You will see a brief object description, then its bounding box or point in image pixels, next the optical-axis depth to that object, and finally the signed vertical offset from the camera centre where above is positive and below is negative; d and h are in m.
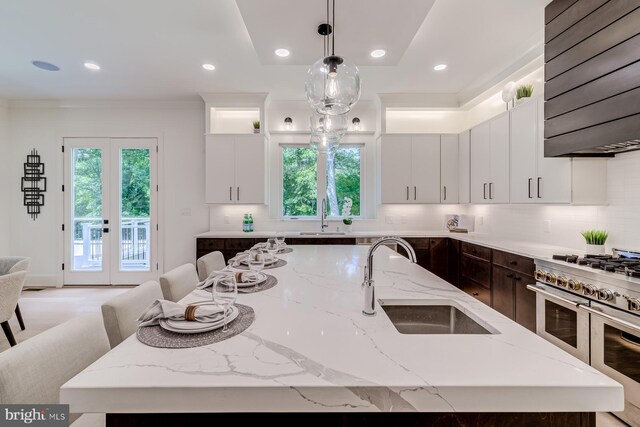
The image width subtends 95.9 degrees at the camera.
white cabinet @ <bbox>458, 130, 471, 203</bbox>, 4.12 +0.66
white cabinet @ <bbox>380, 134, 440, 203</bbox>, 4.36 +0.70
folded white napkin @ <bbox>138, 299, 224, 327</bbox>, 0.98 -0.35
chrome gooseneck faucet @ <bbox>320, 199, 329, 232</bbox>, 4.64 -0.07
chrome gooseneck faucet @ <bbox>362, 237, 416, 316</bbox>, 1.09 -0.29
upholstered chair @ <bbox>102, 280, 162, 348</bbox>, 1.20 -0.44
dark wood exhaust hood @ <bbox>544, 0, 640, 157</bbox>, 1.81 +0.97
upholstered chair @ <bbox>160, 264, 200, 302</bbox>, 1.66 -0.43
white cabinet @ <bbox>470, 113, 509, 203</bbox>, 3.36 +0.65
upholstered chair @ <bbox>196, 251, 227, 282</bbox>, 2.17 -0.42
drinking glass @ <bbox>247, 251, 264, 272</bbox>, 1.71 -0.31
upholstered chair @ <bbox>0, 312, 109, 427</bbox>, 0.81 -0.48
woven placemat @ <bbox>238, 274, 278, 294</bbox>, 1.40 -0.38
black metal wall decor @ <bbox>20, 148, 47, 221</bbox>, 4.74 +0.49
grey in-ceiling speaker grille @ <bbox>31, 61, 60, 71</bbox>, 3.45 +1.78
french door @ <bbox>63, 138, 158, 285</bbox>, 4.73 +0.00
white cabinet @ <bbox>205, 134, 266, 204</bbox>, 4.33 +0.70
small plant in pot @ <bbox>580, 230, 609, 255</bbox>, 2.38 -0.24
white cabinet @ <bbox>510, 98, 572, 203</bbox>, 2.63 +0.46
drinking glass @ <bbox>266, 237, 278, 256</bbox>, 2.39 -0.30
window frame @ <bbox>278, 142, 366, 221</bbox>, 4.81 +0.59
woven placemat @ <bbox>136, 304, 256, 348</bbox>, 0.86 -0.39
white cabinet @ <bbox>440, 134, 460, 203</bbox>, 4.34 +0.67
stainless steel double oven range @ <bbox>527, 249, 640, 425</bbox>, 1.67 -0.65
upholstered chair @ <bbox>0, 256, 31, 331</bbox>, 2.85 -0.55
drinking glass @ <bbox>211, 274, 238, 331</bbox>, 1.01 -0.34
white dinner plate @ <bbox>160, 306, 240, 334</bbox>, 0.91 -0.37
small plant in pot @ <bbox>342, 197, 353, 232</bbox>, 4.67 +0.02
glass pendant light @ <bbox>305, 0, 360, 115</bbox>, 1.65 +0.76
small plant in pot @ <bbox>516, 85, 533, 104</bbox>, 3.17 +1.33
